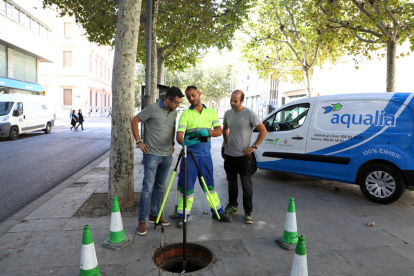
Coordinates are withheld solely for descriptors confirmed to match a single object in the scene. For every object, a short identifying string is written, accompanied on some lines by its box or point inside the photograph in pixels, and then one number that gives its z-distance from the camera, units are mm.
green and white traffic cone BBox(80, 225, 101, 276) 2648
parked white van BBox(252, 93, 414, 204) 5160
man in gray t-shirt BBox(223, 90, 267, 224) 4305
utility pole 7996
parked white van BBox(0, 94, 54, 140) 14844
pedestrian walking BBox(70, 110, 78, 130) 21891
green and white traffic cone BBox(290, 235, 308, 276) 2463
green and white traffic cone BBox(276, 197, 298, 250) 3520
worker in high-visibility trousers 3898
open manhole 3377
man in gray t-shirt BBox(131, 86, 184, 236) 3854
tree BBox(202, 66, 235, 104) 58000
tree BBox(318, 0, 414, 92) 8875
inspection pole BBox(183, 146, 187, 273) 3239
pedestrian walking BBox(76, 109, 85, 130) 22220
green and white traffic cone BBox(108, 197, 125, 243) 3483
